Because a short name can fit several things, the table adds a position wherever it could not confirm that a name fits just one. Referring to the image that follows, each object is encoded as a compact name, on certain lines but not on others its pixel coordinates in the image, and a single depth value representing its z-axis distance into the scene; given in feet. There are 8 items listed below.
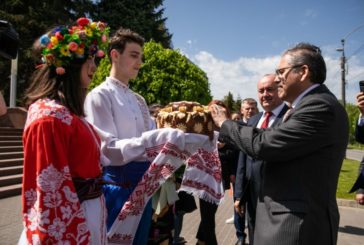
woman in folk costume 5.76
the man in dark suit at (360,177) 13.39
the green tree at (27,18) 70.79
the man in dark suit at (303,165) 6.97
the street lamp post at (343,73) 62.44
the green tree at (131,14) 75.10
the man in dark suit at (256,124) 12.77
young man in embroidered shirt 7.97
